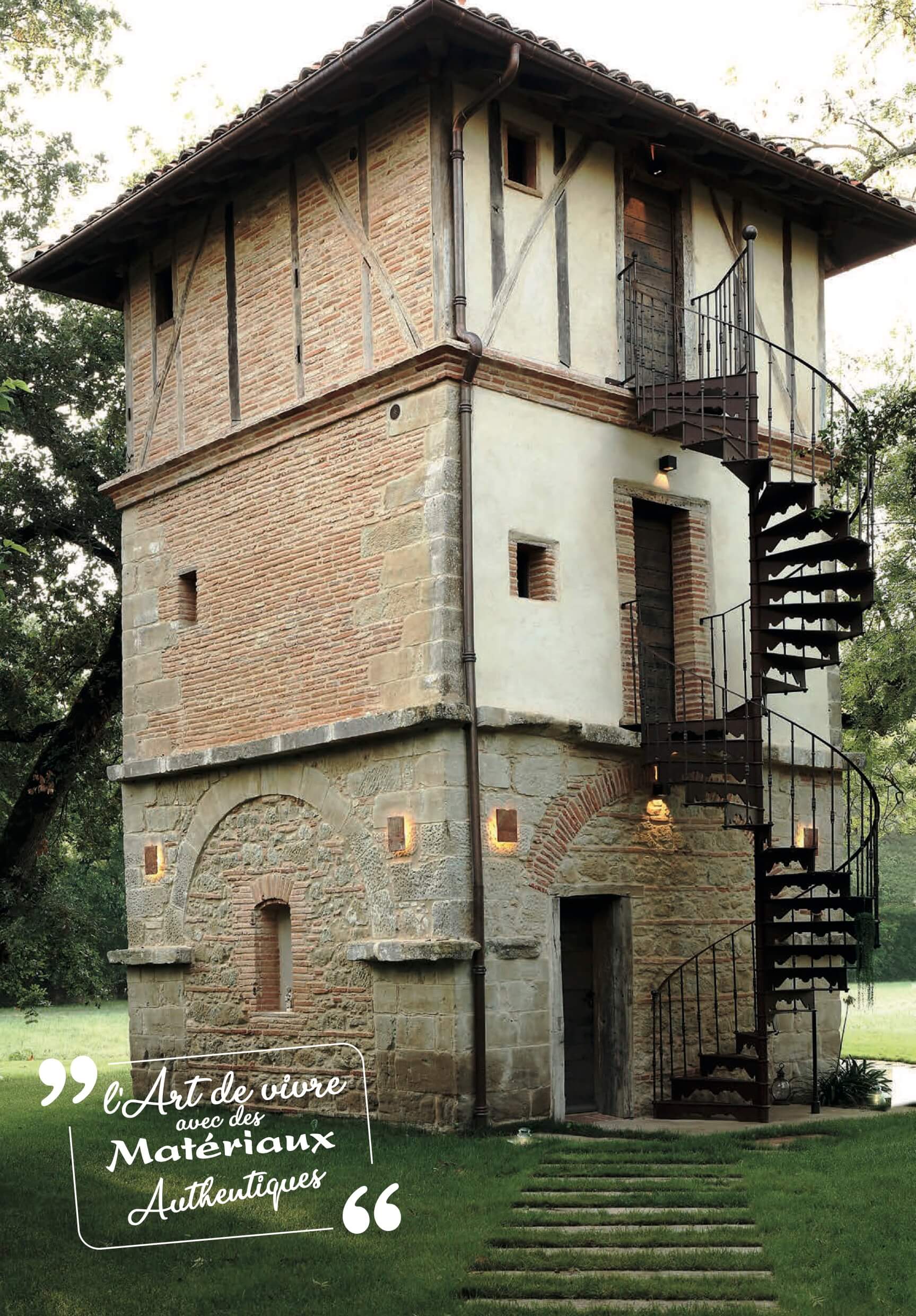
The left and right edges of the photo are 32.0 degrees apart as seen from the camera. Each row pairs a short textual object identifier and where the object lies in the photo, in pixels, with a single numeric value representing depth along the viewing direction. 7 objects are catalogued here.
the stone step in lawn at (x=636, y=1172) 10.41
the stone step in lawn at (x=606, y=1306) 7.34
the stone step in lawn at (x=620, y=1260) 8.12
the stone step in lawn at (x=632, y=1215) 9.03
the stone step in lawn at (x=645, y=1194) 9.52
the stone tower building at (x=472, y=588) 12.87
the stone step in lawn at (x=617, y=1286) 7.61
